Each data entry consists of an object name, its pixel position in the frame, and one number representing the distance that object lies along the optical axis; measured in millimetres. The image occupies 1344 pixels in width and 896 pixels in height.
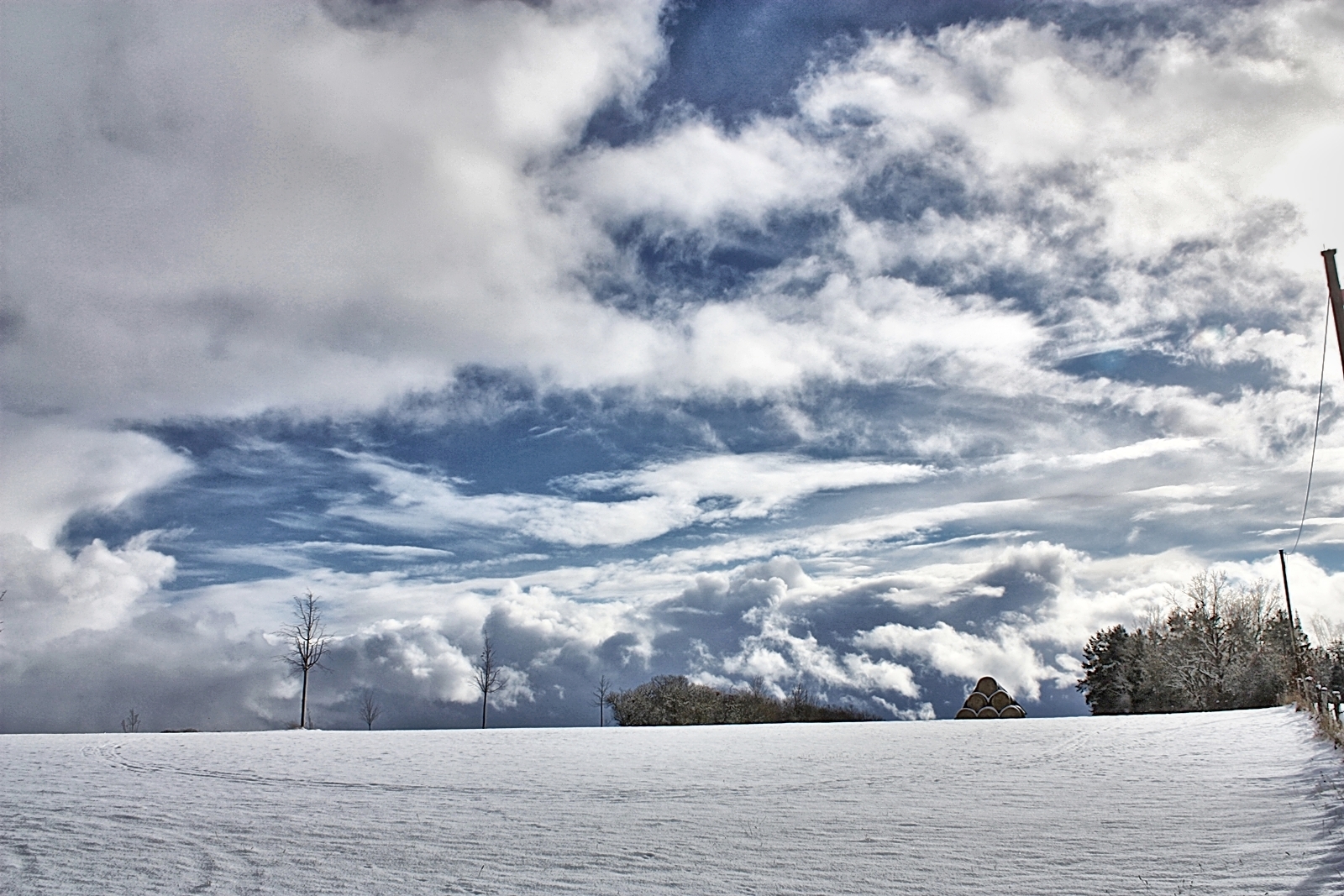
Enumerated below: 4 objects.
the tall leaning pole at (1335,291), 11992
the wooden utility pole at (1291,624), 37478
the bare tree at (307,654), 47344
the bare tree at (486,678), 58531
